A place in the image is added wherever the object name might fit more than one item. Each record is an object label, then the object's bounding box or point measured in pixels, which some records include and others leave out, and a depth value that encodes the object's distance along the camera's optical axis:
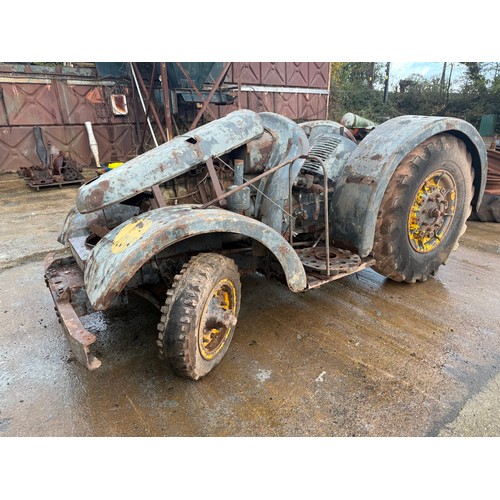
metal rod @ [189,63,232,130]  8.49
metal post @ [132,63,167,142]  9.34
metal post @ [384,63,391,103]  17.34
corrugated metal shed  9.87
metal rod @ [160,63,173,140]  8.31
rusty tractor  2.26
